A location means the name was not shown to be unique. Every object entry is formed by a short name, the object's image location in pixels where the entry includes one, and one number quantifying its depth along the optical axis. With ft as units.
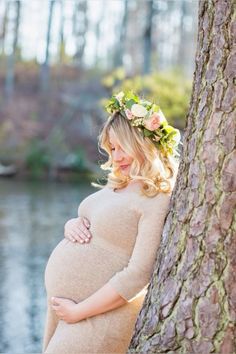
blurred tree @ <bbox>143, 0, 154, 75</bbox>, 94.53
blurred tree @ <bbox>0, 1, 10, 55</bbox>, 117.39
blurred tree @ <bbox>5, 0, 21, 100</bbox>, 100.73
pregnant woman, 9.44
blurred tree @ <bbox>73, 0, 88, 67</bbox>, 123.75
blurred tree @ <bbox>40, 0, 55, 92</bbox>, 99.99
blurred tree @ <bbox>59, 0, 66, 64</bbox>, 112.68
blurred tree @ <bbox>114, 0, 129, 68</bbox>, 111.16
